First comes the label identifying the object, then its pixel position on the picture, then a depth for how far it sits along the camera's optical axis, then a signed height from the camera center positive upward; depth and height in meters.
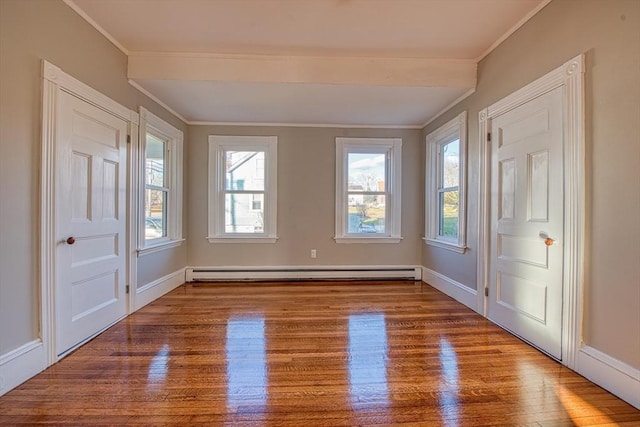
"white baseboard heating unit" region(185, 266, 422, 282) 4.46 -0.91
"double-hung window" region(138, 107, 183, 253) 3.30 +0.33
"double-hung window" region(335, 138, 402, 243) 4.55 +0.32
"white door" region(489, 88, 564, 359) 2.17 -0.07
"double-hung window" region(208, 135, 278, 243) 4.46 +0.32
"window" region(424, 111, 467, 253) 3.44 +0.33
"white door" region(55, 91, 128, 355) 2.19 -0.09
